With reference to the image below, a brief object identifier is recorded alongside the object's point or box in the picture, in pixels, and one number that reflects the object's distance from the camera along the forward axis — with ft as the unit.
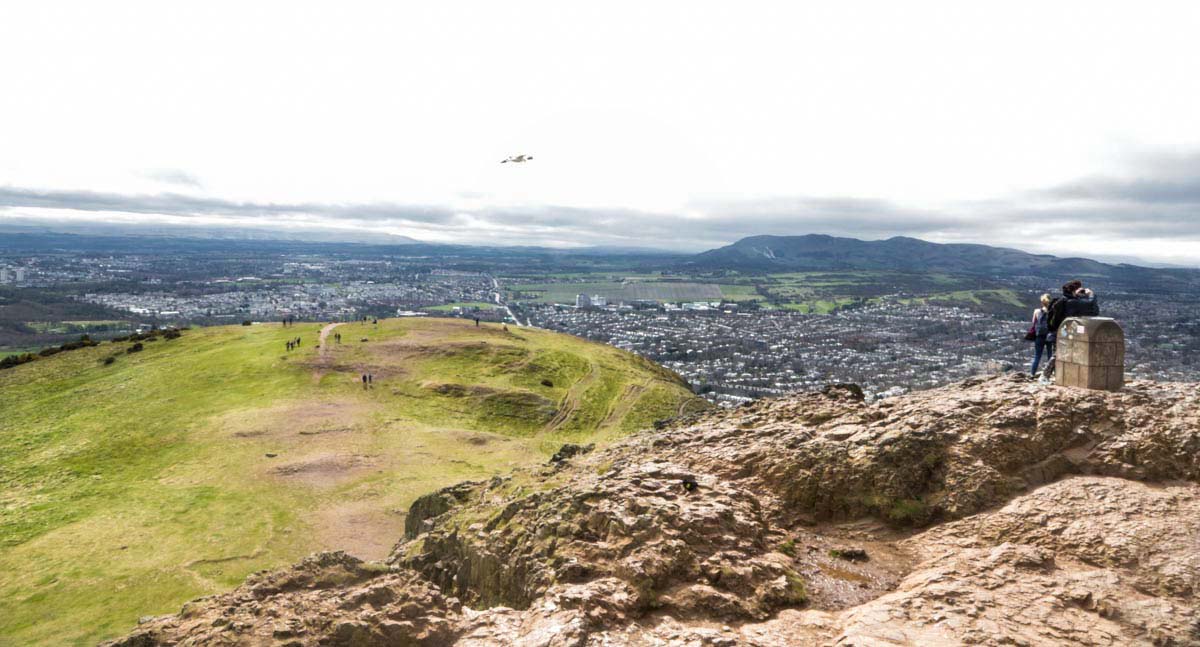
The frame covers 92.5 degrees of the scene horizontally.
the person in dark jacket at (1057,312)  59.62
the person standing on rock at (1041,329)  64.34
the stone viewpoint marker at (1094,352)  52.03
